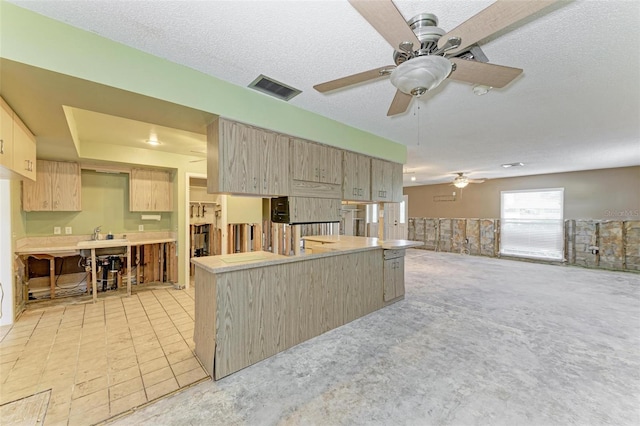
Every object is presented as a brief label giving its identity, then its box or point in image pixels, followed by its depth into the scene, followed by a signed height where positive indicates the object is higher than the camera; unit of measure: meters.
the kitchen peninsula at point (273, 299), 2.22 -0.92
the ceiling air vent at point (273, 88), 2.30 +1.19
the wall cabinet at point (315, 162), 2.84 +0.60
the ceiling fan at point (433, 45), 1.15 +0.91
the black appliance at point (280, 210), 2.77 +0.02
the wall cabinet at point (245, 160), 2.26 +0.50
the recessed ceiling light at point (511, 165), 6.07 +1.16
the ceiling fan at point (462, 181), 7.01 +0.88
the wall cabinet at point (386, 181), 3.86 +0.50
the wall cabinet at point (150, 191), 4.70 +0.40
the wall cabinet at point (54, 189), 3.90 +0.36
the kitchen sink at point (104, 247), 4.05 -0.58
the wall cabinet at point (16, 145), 2.00 +0.61
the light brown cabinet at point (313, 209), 2.80 +0.03
